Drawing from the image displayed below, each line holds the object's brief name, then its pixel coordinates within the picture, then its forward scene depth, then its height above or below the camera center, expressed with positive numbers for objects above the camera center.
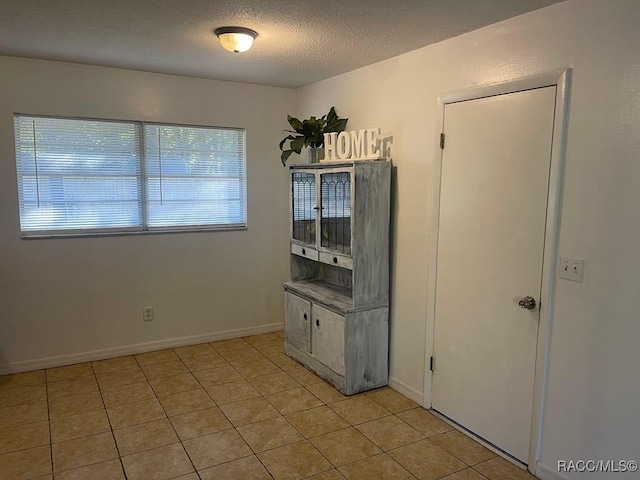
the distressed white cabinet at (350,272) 3.32 -0.60
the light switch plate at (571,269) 2.24 -0.36
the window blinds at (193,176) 4.19 +0.12
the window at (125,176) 3.73 +0.10
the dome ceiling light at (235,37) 2.78 +0.92
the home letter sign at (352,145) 3.38 +0.36
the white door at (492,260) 2.45 -0.39
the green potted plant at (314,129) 3.97 +0.54
